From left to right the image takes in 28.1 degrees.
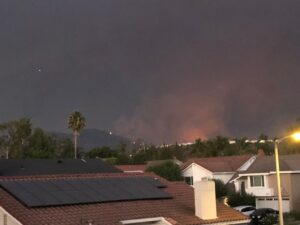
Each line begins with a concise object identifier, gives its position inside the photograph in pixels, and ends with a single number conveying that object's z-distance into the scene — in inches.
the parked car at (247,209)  2454.5
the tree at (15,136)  4686.0
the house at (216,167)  3233.3
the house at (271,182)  2650.1
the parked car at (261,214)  2107.0
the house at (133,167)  3479.3
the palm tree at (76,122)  4751.5
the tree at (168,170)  3142.2
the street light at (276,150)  997.1
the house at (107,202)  1122.0
